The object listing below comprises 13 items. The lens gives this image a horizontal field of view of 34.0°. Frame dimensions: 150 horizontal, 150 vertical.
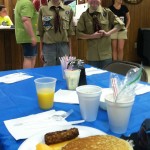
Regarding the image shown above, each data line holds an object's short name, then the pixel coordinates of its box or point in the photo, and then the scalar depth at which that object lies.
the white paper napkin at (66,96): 1.35
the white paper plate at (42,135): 0.85
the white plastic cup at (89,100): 1.05
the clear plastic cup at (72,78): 1.55
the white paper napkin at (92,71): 2.01
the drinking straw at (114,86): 0.97
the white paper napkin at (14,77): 1.80
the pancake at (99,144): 0.77
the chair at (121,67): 2.11
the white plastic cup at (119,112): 0.94
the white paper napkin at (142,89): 1.49
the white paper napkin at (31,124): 0.98
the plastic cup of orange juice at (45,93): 1.25
